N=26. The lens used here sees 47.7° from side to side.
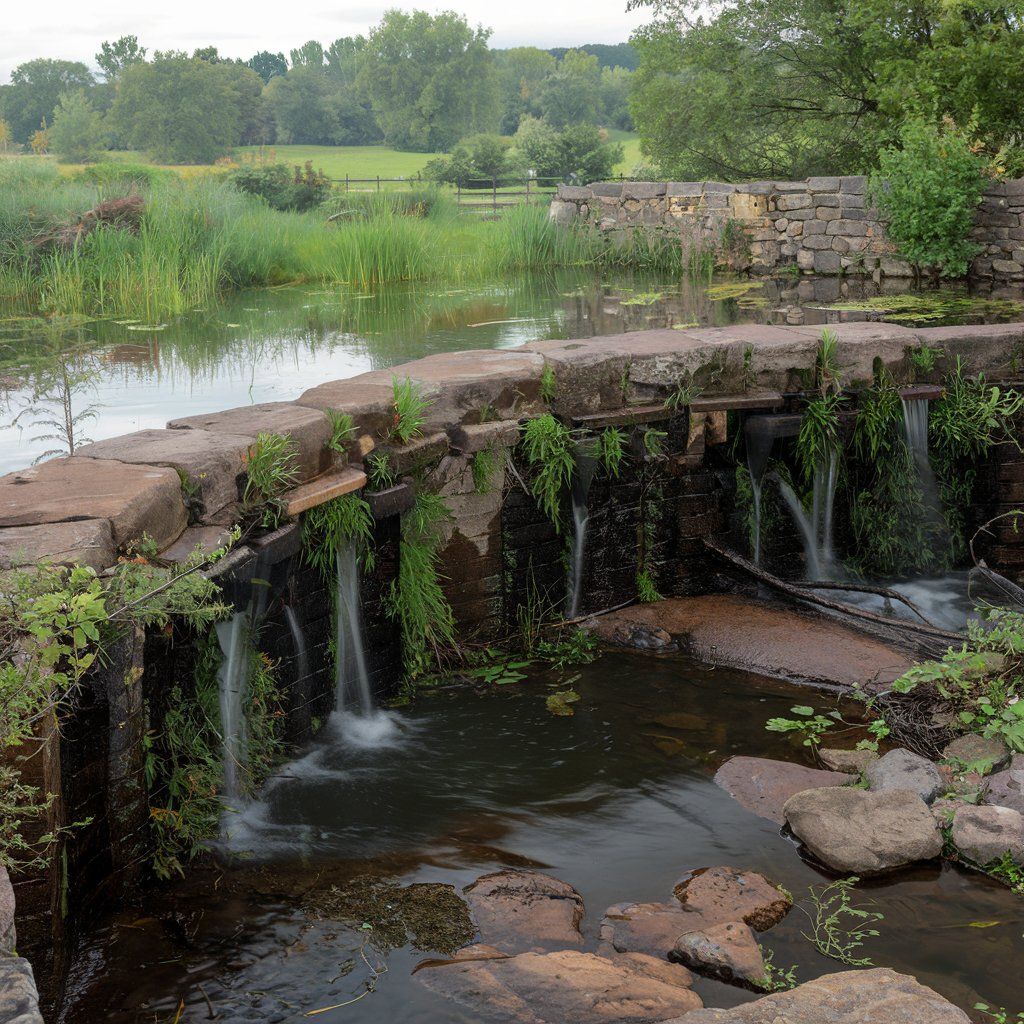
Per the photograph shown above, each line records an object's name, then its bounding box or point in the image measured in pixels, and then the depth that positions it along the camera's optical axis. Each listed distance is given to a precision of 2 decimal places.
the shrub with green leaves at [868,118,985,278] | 13.49
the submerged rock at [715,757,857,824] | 4.21
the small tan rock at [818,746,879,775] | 4.47
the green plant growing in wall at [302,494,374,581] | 4.82
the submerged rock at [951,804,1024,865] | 3.73
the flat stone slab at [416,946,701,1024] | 2.96
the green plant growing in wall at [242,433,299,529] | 4.45
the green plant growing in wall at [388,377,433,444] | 5.27
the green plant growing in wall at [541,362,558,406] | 5.86
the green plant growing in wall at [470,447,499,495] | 5.60
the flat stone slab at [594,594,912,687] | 5.32
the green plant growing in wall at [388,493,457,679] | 5.32
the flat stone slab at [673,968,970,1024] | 2.68
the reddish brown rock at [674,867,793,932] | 3.49
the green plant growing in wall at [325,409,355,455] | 4.93
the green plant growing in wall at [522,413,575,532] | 5.74
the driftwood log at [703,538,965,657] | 5.43
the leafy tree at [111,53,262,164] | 53.66
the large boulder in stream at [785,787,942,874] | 3.76
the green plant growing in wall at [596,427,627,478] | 5.92
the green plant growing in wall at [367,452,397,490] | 5.08
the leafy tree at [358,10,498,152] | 67.12
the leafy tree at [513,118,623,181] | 28.25
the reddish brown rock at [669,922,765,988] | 3.18
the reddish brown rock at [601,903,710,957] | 3.33
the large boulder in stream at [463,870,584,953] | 3.36
